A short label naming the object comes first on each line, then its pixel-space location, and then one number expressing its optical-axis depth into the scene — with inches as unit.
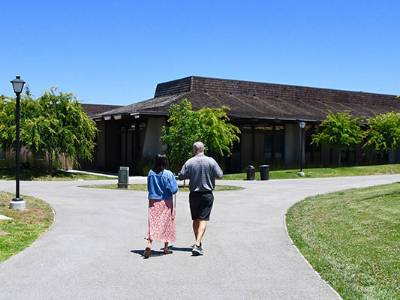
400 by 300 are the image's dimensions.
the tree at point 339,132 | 1330.0
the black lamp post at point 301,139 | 1395.4
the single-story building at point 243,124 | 1224.8
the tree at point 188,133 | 895.7
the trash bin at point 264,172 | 1101.1
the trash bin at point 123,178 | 837.2
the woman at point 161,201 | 333.1
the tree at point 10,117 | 1080.8
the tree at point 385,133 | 1423.5
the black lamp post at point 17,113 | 545.6
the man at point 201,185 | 335.0
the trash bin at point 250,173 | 1097.4
